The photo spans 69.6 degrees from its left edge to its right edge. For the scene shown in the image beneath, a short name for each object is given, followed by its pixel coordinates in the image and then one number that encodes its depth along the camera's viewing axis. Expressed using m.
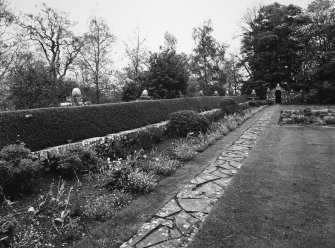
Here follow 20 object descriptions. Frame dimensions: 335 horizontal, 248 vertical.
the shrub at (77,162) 5.67
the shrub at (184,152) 7.52
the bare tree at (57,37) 26.98
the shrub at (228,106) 18.30
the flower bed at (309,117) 14.37
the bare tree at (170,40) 36.34
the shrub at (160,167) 6.26
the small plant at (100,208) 4.02
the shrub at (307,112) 16.71
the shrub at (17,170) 4.54
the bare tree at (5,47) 19.12
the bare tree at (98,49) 25.53
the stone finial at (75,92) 10.30
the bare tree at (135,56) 29.17
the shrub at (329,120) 14.18
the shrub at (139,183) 5.08
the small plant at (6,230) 3.11
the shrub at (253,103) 31.59
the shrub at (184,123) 10.56
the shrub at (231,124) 13.04
